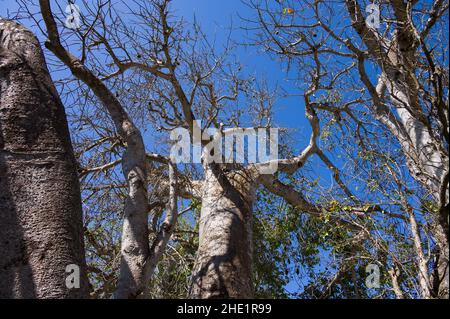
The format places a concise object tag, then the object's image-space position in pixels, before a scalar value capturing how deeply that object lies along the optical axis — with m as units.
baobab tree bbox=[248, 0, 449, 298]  2.01
